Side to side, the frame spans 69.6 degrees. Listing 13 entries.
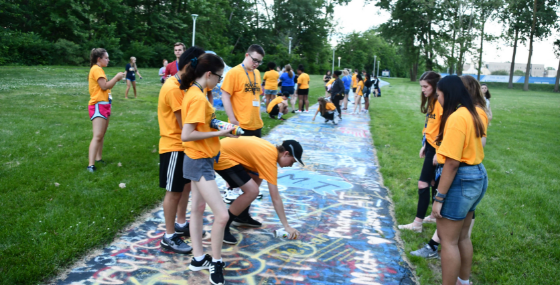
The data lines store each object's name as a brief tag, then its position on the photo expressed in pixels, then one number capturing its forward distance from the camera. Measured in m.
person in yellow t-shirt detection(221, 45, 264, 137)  5.12
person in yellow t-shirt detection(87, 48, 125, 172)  5.52
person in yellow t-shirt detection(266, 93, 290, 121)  12.31
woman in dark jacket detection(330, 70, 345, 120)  13.02
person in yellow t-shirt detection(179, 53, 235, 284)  3.03
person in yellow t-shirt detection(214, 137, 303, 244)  3.67
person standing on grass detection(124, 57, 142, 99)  14.70
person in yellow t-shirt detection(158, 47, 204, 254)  3.35
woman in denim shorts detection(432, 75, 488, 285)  2.79
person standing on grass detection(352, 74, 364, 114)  15.95
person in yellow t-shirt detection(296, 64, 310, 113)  14.19
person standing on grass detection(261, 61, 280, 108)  12.10
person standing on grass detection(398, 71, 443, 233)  4.24
